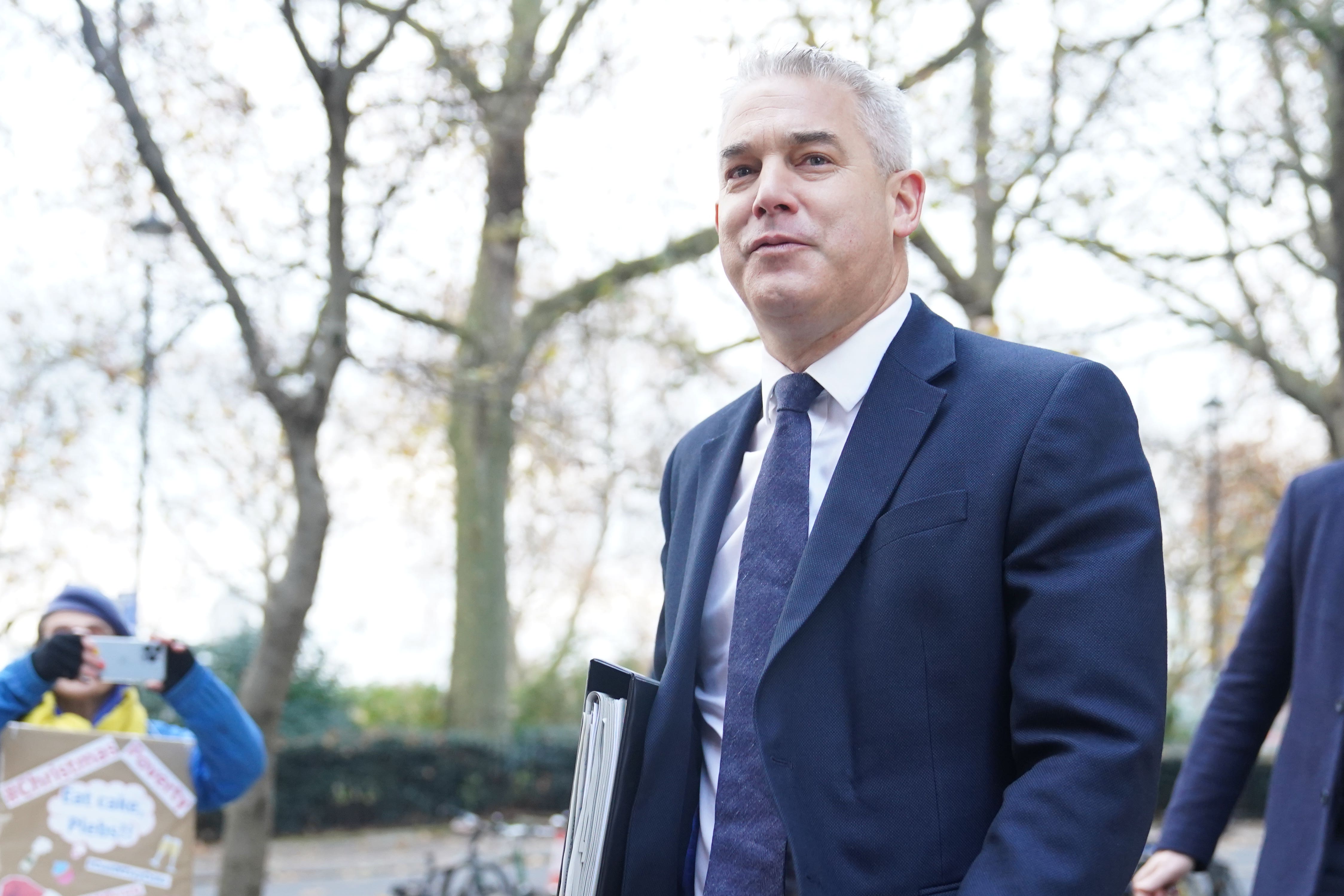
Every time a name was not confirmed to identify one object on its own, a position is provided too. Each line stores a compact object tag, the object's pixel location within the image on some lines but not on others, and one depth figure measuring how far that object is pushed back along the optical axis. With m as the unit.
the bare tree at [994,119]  9.81
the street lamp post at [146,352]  9.54
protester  4.05
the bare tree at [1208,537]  23.47
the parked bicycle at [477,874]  8.54
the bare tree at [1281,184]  5.39
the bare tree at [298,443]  6.40
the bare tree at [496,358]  9.77
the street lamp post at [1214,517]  22.02
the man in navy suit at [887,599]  1.61
